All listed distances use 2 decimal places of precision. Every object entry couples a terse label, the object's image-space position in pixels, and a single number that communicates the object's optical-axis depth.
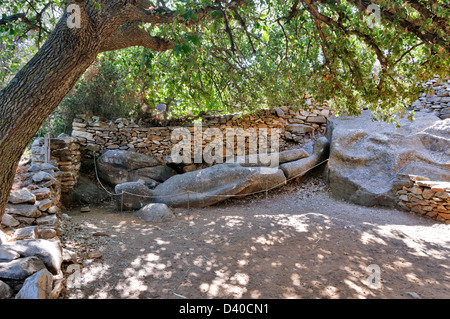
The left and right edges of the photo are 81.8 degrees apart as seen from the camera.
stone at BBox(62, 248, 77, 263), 2.67
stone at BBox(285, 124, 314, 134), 8.76
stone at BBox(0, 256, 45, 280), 1.94
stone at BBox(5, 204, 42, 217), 3.25
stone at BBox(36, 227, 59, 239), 2.89
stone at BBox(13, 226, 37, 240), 2.70
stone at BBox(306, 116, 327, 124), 8.85
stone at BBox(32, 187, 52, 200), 3.77
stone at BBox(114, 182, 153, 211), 5.72
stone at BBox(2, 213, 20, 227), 2.93
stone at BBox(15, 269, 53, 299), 1.79
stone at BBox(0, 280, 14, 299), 1.79
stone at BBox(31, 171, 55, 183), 4.34
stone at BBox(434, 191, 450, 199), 4.64
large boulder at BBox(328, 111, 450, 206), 5.59
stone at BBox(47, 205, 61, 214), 3.62
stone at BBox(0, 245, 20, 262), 2.10
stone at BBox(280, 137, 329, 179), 6.83
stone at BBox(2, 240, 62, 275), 2.25
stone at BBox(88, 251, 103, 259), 2.98
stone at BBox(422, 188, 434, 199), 4.86
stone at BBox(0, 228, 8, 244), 2.46
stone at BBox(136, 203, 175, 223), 4.91
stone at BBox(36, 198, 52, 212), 3.54
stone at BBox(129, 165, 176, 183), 7.15
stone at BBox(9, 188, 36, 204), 3.43
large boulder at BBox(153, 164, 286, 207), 5.97
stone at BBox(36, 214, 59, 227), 3.30
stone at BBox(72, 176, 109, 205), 6.32
